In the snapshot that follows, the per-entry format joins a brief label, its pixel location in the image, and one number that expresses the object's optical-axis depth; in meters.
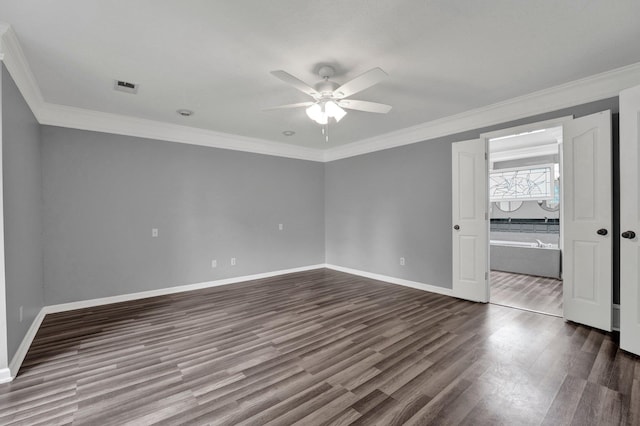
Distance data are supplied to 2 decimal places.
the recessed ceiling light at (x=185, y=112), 3.77
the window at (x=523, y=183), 6.80
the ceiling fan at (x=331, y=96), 2.40
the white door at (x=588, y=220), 2.86
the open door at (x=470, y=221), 3.84
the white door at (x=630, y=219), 2.42
